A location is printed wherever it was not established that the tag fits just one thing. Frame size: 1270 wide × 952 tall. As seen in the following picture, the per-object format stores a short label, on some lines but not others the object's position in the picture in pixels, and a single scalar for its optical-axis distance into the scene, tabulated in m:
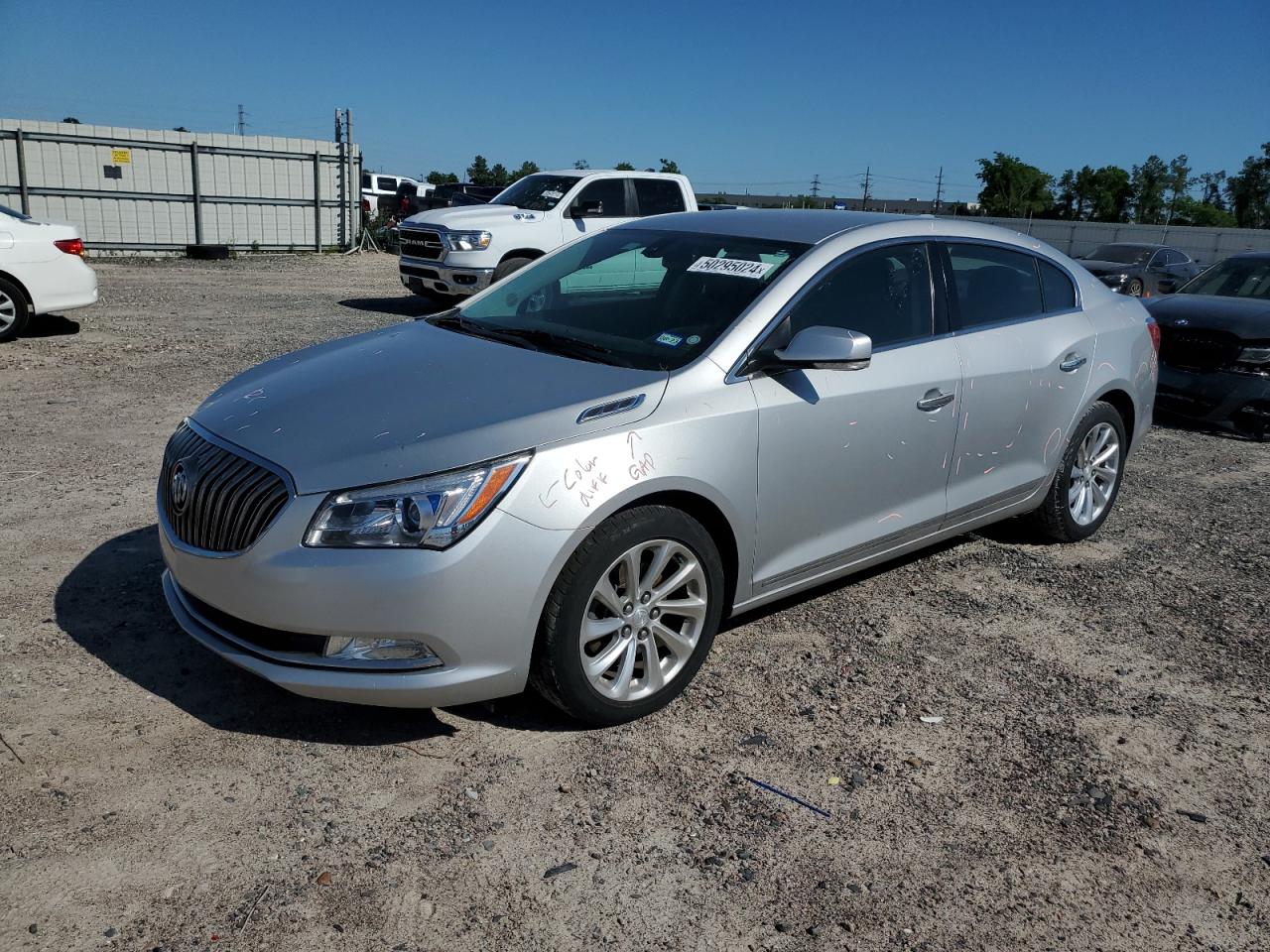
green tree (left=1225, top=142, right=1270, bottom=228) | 68.75
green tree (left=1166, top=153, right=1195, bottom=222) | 70.69
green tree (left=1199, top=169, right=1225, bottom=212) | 78.82
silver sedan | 3.09
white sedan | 10.07
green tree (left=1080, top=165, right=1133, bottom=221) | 72.94
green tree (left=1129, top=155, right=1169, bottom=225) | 71.19
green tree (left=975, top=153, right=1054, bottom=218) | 74.62
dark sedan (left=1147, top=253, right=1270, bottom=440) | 8.46
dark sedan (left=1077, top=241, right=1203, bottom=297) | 19.89
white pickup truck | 13.45
